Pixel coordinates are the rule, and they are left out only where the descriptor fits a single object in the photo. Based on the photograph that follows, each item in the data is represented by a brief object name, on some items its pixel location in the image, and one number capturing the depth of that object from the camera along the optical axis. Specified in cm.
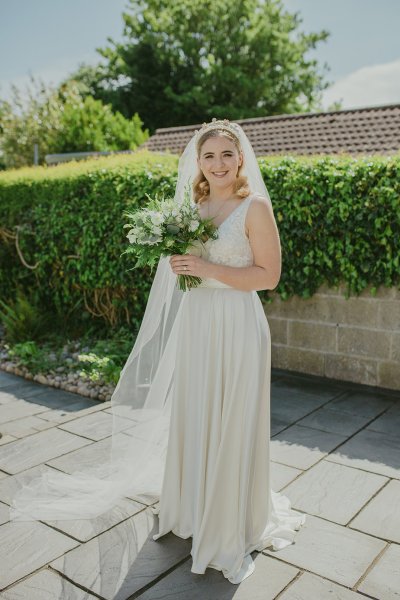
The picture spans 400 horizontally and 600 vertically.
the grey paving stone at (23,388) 555
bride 270
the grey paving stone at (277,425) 451
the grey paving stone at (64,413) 479
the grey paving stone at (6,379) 589
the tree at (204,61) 2884
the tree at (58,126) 2236
